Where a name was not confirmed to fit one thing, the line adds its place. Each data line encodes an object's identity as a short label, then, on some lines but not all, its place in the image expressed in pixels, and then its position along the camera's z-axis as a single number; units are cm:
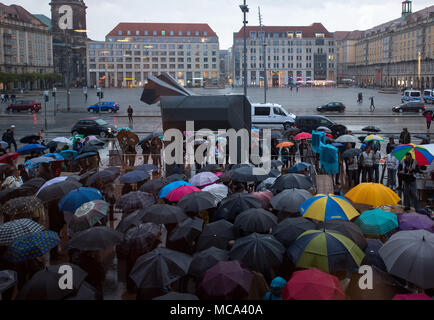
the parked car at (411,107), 4247
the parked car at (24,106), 4788
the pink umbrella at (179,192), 960
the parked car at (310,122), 2623
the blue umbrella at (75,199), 919
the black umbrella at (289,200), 870
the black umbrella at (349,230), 686
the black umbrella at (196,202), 852
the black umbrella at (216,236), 704
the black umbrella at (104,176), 1130
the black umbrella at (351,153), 1424
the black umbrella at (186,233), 743
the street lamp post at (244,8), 2571
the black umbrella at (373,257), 658
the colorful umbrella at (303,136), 1804
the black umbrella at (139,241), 717
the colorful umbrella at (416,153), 1164
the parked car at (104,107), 4563
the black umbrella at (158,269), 589
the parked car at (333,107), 4225
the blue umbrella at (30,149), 1539
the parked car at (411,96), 5400
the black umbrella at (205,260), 611
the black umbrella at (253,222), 739
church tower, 14400
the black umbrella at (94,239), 695
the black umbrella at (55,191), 972
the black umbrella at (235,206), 846
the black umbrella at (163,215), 793
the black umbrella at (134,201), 929
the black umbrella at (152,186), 1080
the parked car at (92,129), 2828
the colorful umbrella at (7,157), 1366
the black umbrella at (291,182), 1034
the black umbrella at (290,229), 700
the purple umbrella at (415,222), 751
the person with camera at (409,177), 1181
